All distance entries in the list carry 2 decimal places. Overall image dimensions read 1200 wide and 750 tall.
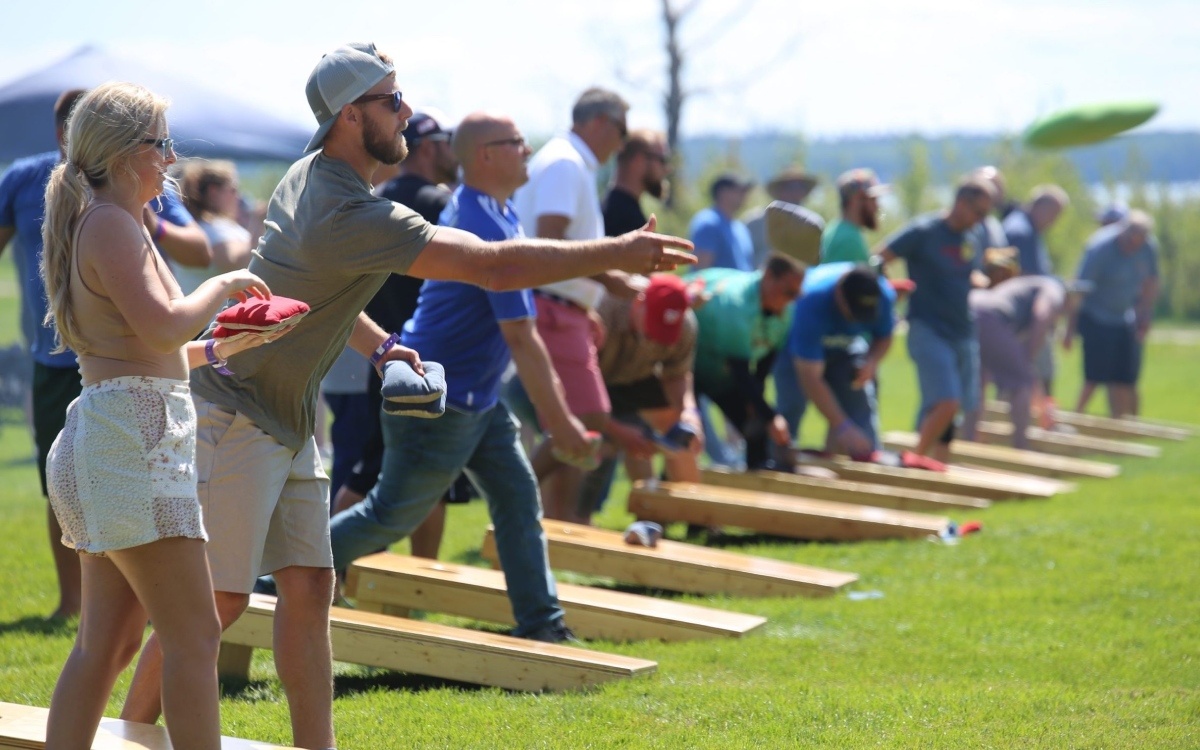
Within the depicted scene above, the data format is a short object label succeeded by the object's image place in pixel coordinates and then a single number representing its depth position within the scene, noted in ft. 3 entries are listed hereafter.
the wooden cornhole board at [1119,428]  99.04
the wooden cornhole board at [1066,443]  89.40
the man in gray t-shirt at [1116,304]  102.12
